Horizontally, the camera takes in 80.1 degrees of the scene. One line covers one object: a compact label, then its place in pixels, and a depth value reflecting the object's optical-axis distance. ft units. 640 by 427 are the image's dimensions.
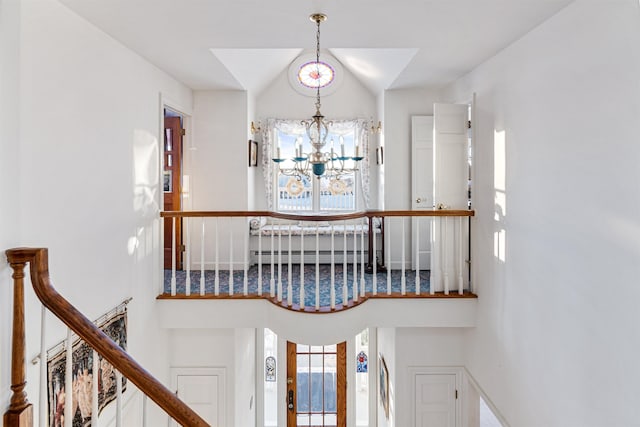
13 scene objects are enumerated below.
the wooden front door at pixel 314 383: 18.28
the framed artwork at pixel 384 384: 15.74
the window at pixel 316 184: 18.58
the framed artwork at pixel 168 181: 15.88
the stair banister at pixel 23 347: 4.67
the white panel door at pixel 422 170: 16.22
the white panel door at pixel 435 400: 14.21
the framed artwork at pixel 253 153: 16.83
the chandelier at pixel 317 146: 9.10
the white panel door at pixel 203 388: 13.97
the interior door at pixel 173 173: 15.67
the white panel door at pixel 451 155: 12.77
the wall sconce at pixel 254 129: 17.22
